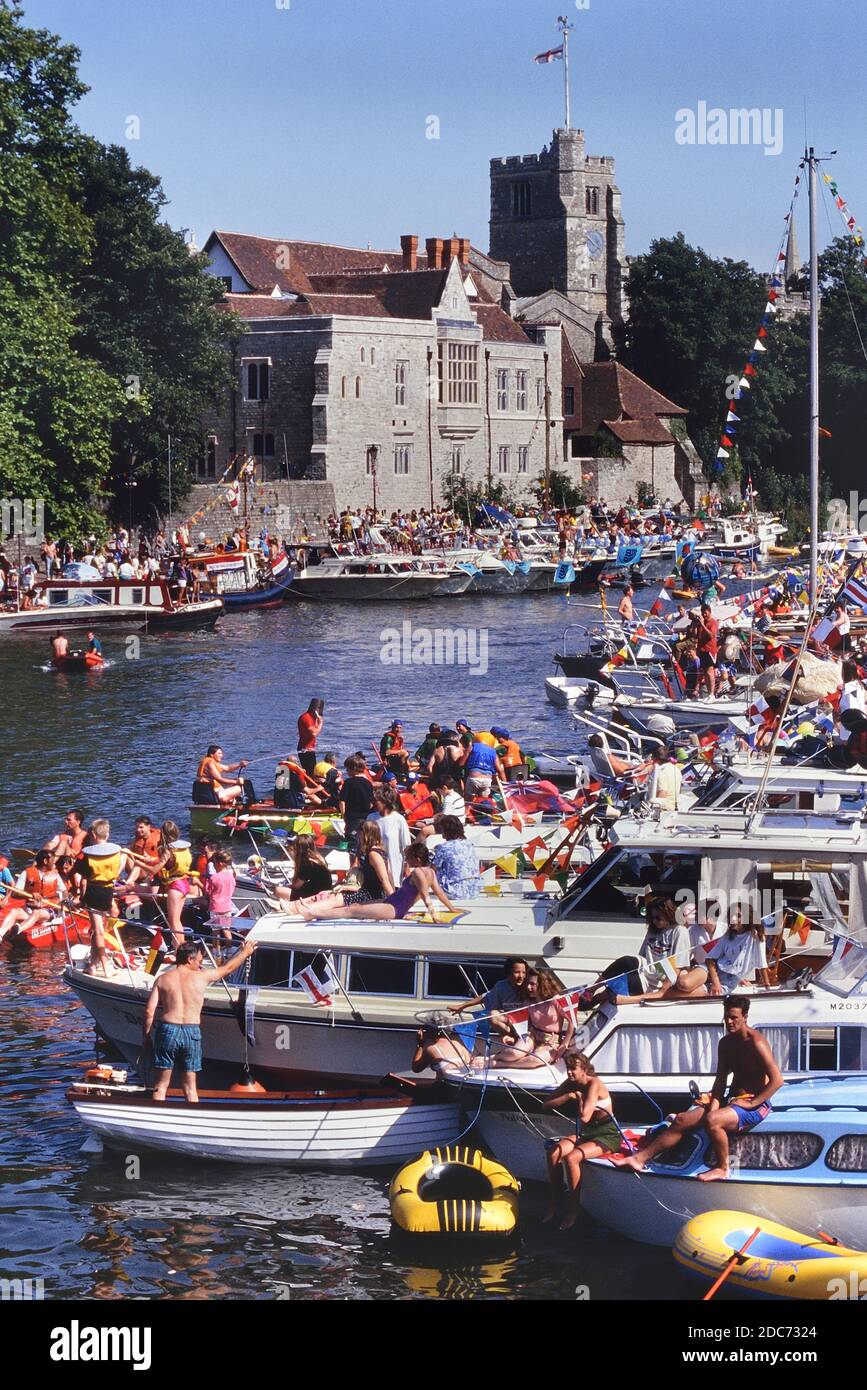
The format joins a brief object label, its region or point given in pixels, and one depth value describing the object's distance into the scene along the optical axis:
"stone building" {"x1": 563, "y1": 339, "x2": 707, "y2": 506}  101.00
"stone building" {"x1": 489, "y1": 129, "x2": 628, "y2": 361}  121.56
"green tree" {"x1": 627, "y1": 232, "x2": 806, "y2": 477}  109.25
